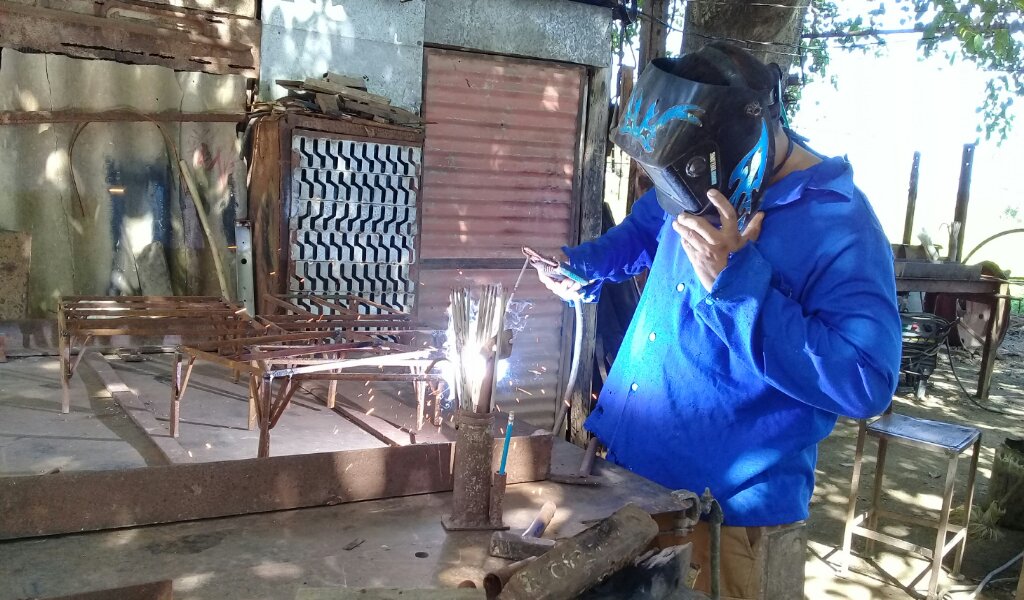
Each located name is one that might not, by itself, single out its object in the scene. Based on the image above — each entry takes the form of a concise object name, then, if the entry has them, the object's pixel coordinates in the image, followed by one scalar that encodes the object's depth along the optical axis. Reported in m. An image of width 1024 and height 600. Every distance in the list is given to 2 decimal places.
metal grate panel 5.47
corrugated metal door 6.81
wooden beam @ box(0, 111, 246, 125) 5.15
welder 2.19
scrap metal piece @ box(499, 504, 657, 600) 1.69
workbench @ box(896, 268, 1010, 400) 10.43
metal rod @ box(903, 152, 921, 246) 11.91
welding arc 2.35
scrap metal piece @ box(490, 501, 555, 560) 2.14
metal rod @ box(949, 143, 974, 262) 11.48
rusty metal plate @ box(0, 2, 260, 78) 5.02
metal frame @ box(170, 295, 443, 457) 2.99
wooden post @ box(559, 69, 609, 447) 7.41
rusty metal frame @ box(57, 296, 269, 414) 3.62
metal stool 5.43
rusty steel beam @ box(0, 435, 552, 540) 2.18
